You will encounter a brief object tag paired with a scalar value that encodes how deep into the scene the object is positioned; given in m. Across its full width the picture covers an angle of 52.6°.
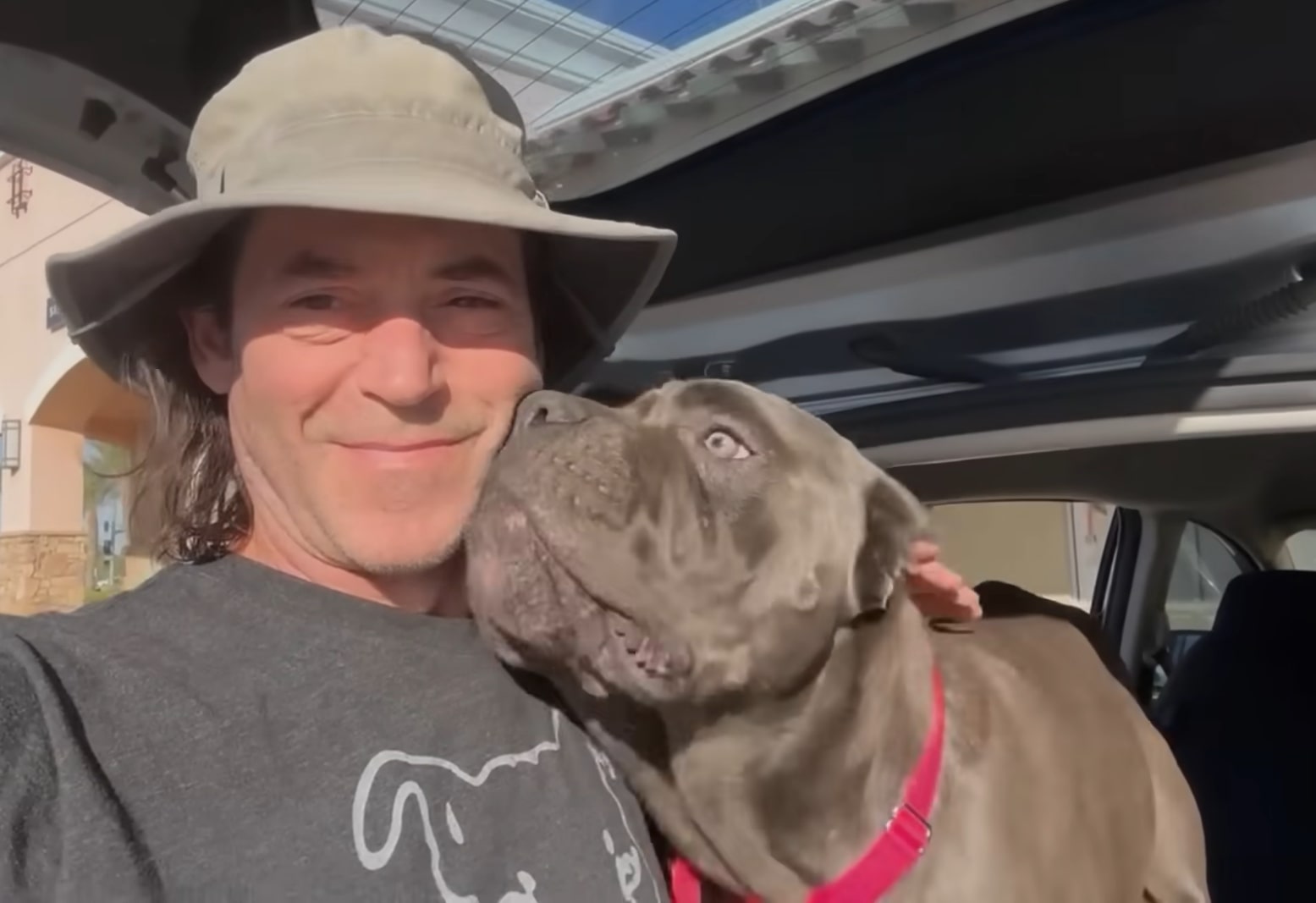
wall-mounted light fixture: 9.79
